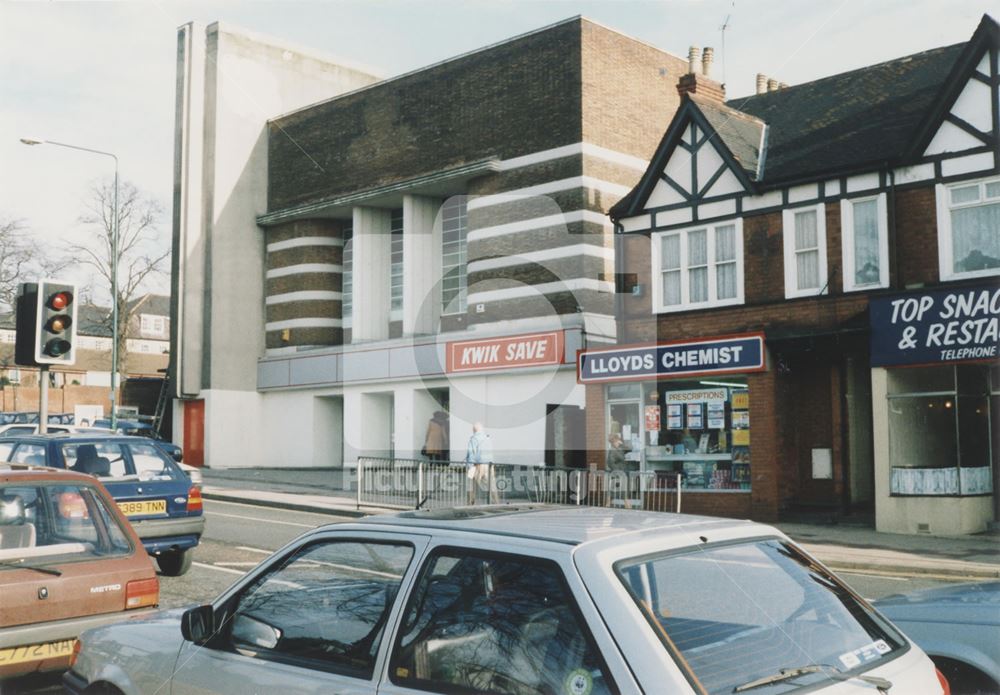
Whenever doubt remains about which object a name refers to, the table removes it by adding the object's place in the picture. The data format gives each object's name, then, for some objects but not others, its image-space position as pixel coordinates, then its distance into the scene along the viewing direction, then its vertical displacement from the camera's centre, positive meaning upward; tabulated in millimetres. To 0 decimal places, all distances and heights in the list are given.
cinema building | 26562 +6221
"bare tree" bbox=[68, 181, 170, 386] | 52406 +9563
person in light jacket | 19953 -692
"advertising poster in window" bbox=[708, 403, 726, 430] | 21109 +302
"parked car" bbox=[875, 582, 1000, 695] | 4555 -992
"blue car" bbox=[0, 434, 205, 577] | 10961 -581
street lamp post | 30825 +4027
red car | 6055 -904
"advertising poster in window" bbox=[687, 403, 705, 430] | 21438 +327
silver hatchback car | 2975 -651
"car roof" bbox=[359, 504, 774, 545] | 3375 -346
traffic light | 12016 +1332
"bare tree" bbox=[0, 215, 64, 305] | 42000 +7447
